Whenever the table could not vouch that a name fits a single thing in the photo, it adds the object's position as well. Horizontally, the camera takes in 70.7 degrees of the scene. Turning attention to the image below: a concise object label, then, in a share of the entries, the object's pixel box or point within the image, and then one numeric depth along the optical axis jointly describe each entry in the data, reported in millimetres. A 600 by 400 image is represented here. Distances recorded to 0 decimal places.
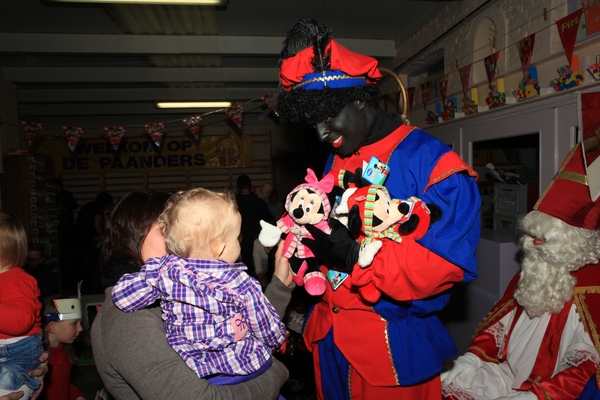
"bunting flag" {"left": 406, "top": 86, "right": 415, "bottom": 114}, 5605
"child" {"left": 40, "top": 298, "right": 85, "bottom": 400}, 2680
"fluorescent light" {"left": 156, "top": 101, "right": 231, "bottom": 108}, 8492
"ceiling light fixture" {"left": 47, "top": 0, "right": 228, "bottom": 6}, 4059
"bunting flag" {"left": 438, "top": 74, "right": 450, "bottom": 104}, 4617
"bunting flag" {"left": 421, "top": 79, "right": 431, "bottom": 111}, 5188
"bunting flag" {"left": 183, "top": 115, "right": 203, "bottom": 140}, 7108
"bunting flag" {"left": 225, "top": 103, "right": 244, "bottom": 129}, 6992
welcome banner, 10867
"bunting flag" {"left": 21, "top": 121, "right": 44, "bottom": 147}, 7088
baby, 1143
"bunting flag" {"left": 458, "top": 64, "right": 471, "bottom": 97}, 4125
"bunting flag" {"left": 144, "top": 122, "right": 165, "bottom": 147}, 7137
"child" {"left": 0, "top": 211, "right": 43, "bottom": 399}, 2115
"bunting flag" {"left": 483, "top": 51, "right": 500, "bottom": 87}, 3691
